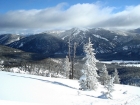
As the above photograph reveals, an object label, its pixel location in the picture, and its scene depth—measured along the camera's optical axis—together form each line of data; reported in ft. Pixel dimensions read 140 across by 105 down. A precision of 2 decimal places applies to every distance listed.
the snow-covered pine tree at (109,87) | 91.50
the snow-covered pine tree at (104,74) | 240.98
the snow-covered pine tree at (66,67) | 230.48
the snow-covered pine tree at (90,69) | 108.78
